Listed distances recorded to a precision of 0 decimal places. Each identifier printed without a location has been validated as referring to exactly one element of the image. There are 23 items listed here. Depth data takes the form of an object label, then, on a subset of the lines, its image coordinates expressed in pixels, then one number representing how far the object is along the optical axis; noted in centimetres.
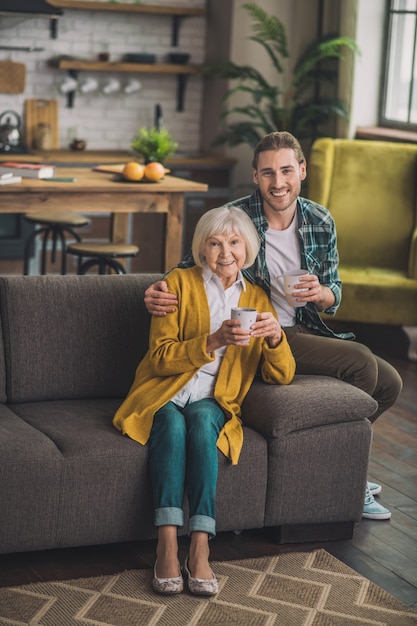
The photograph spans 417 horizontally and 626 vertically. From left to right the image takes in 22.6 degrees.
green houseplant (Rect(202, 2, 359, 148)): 650
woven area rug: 263
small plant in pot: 573
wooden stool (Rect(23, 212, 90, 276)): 567
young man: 328
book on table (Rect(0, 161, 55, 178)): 510
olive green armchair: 576
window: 652
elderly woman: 281
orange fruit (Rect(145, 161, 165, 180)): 524
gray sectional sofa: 283
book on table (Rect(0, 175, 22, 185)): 485
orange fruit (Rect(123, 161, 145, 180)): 519
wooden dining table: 491
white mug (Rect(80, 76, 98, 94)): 715
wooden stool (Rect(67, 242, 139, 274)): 529
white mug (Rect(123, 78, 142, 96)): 726
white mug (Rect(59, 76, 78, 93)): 709
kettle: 664
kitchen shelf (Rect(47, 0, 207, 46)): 685
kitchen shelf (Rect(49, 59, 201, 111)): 693
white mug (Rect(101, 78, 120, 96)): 720
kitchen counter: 657
